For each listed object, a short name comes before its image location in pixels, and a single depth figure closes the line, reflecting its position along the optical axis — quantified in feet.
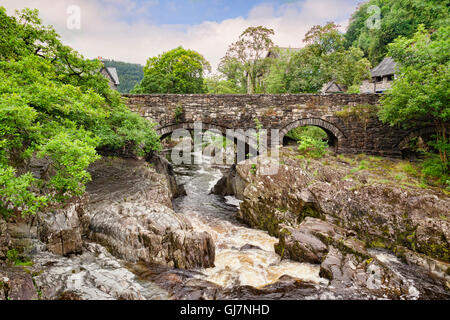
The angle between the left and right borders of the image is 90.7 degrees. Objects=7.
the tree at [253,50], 70.54
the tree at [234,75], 94.64
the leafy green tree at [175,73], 79.36
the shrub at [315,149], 40.58
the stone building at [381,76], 85.68
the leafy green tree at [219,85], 100.88
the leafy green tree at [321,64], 59.62
